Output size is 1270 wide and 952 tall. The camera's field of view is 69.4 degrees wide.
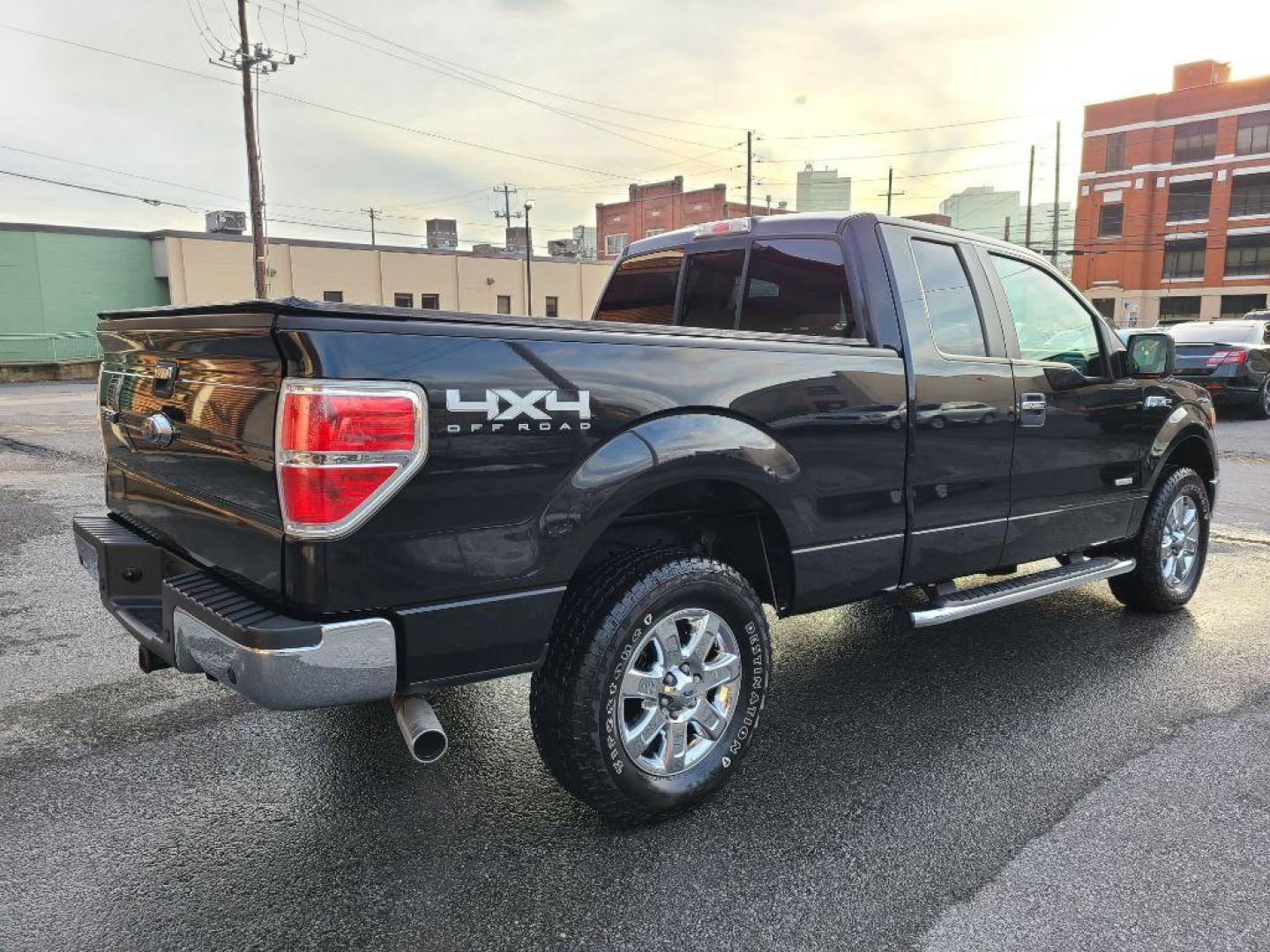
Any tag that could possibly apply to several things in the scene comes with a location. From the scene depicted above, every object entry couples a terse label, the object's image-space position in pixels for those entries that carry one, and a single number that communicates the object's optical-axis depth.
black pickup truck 2.26
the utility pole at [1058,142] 47.88
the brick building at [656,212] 75.81
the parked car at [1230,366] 15.03
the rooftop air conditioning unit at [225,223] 42.38
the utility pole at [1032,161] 52.62
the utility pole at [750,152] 55.74
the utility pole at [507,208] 68.38
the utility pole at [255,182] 25.27
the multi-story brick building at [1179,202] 52.56
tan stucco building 40.31
